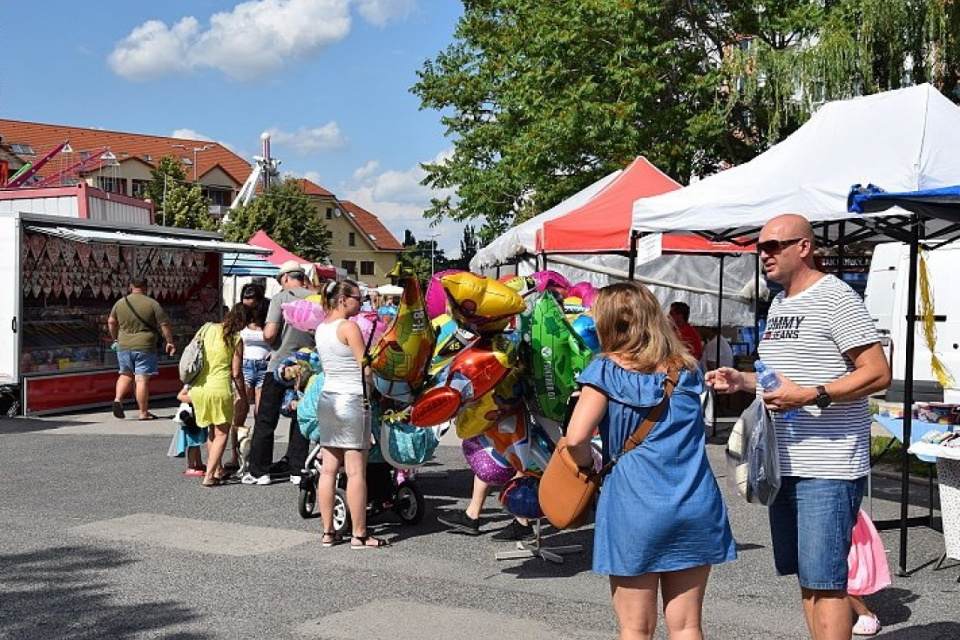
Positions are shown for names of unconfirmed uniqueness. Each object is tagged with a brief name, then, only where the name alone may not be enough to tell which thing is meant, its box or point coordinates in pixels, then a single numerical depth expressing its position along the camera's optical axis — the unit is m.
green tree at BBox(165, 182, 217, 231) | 54.62
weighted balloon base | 6.95
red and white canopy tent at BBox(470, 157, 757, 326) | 12.40
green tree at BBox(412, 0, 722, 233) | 22.73
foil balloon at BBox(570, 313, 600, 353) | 6.55
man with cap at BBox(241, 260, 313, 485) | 9.55
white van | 12.73
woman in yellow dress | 9.48
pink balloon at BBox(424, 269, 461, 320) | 6.99
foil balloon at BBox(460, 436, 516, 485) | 7.14
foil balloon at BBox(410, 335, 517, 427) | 6.38
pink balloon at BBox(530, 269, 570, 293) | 6.84
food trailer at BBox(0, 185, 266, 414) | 15.04
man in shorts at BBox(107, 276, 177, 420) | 15.01
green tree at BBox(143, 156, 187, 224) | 56.56
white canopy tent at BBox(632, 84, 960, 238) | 7.78
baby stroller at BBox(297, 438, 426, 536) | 8.09
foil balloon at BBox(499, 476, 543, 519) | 6.78
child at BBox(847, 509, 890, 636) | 5.24
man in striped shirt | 4.09
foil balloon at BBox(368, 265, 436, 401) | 6.40
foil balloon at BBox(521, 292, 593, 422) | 6.44
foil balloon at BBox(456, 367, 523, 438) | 6.56
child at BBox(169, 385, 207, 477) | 9.84
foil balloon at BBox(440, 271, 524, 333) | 6.32
